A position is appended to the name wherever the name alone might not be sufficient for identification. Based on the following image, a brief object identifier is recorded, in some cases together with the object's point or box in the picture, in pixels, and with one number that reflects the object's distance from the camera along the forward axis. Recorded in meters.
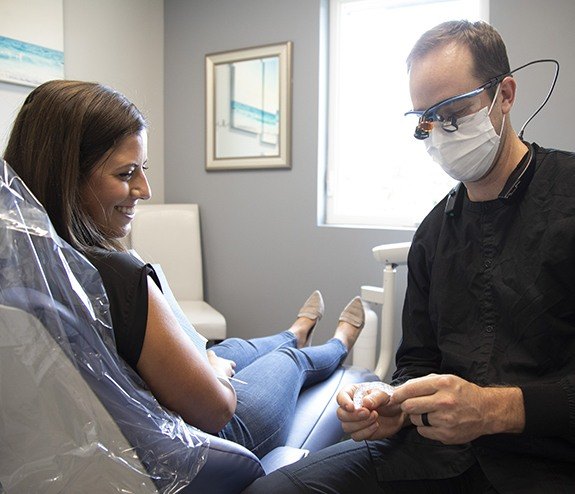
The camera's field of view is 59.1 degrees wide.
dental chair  0.69
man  0.85
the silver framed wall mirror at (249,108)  2.64
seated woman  0.80
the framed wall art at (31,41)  2.20
